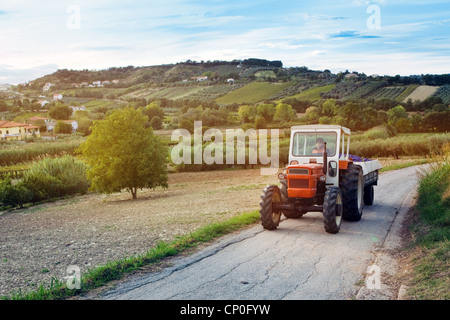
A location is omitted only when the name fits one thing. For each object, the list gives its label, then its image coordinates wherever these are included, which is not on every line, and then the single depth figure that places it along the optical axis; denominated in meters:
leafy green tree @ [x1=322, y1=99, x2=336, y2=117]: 46.25
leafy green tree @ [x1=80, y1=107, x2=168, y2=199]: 20.41
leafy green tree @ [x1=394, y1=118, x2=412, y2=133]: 47.16
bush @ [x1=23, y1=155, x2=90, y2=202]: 22.84
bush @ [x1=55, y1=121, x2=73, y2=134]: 54.72
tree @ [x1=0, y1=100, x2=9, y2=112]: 61.91
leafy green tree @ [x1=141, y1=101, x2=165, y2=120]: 53.17
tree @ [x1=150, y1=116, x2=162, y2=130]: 50.56
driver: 11.48
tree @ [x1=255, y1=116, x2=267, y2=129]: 44.88
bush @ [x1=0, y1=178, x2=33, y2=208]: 20.80
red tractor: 10.27
